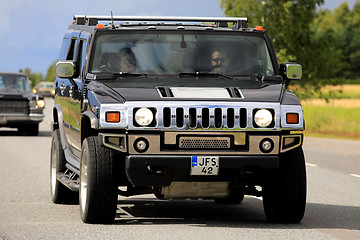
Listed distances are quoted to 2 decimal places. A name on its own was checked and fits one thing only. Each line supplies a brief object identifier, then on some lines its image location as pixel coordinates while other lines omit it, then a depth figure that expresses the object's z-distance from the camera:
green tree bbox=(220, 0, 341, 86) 106.01
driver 18.06
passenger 17.86
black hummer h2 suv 15.72
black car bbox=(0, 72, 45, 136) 49.17
